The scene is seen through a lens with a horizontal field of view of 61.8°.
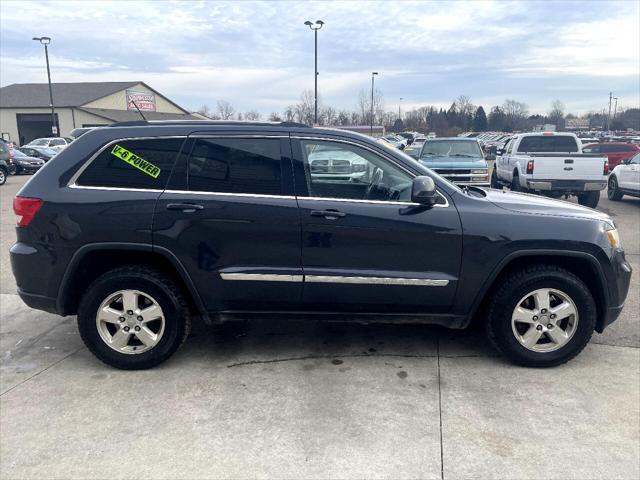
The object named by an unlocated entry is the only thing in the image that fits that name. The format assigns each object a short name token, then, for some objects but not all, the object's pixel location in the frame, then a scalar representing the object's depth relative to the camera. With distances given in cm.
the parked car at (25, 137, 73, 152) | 3149
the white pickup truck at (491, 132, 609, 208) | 1146
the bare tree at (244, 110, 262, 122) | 7435
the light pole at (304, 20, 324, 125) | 3045
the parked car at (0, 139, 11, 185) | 1914
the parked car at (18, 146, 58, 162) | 2688
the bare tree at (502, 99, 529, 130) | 10100
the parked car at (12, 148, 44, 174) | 2409
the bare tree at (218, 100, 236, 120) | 8319
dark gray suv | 380
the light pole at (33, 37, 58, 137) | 3666
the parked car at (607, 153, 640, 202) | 1307
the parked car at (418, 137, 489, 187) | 1292
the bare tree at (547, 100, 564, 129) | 9884
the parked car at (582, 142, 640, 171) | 2295
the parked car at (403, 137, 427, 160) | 1465
